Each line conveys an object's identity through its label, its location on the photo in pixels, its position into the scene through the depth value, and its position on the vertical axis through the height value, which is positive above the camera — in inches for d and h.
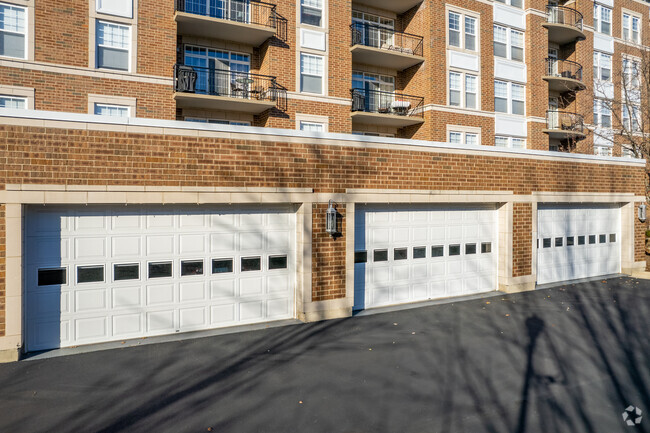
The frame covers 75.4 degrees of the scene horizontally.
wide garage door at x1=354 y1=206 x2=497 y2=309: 423.2 -39.6
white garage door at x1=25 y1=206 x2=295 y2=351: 304.8 -43.1
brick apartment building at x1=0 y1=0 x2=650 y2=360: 308.3 +44.2
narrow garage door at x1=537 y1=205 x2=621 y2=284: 545.6 -34.4
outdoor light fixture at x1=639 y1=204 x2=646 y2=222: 613.2 +8.6
